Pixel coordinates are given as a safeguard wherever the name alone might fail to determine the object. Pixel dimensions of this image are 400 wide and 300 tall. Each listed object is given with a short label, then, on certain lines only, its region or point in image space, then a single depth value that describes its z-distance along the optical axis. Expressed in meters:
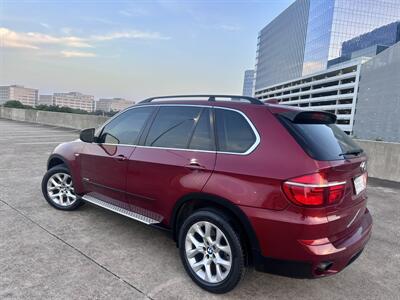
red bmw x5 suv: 2.39
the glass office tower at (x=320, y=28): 84.19
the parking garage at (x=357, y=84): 51.66
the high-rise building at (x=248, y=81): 165.62
